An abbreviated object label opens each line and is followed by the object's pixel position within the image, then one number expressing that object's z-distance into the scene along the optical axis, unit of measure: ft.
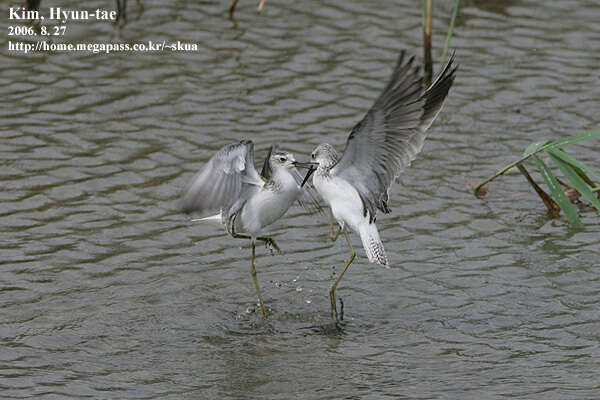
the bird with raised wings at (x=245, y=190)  42.91
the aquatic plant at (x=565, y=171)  50.83
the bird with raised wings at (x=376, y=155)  41.06
